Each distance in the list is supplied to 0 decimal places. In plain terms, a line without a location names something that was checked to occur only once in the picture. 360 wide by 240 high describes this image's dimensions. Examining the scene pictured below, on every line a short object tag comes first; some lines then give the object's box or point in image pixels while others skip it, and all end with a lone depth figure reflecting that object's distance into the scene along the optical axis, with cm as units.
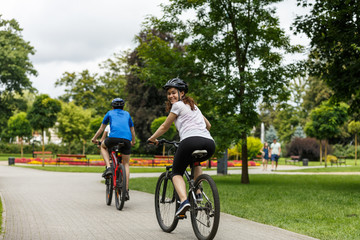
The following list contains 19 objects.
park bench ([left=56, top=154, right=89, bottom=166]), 2842
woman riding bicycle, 504
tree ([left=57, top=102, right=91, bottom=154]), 4325
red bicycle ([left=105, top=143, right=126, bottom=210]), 762
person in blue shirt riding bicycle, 807
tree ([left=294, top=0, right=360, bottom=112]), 1162
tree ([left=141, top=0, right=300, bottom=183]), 1347
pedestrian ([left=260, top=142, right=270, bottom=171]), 2584
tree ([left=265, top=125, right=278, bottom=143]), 7075
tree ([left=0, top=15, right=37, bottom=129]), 4378
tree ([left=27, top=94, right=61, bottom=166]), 2752
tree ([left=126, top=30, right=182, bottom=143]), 4203
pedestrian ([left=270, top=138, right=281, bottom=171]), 2595
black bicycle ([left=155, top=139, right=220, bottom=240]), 477
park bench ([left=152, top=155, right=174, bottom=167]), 2844
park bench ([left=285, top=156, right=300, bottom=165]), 3756
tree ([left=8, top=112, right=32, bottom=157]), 4666
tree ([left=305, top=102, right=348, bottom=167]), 3269
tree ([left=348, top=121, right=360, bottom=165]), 4084
